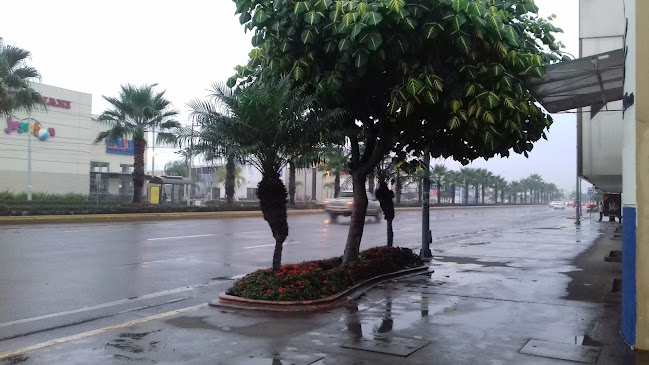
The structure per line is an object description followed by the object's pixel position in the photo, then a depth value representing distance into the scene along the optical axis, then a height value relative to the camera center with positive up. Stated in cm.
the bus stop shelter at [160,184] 3934 +65
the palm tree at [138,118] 3338 +433
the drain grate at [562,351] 641 -173
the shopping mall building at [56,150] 4028 +305
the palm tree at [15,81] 2695 +515
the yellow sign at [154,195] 3922 -12
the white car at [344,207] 3347 -68
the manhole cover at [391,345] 652 -171
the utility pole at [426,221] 1541 -65
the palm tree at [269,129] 952 +108
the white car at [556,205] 9569 -114
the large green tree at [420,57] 903 +231
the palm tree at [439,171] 7132 +322
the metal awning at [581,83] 915 +204
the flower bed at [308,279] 905 -142
